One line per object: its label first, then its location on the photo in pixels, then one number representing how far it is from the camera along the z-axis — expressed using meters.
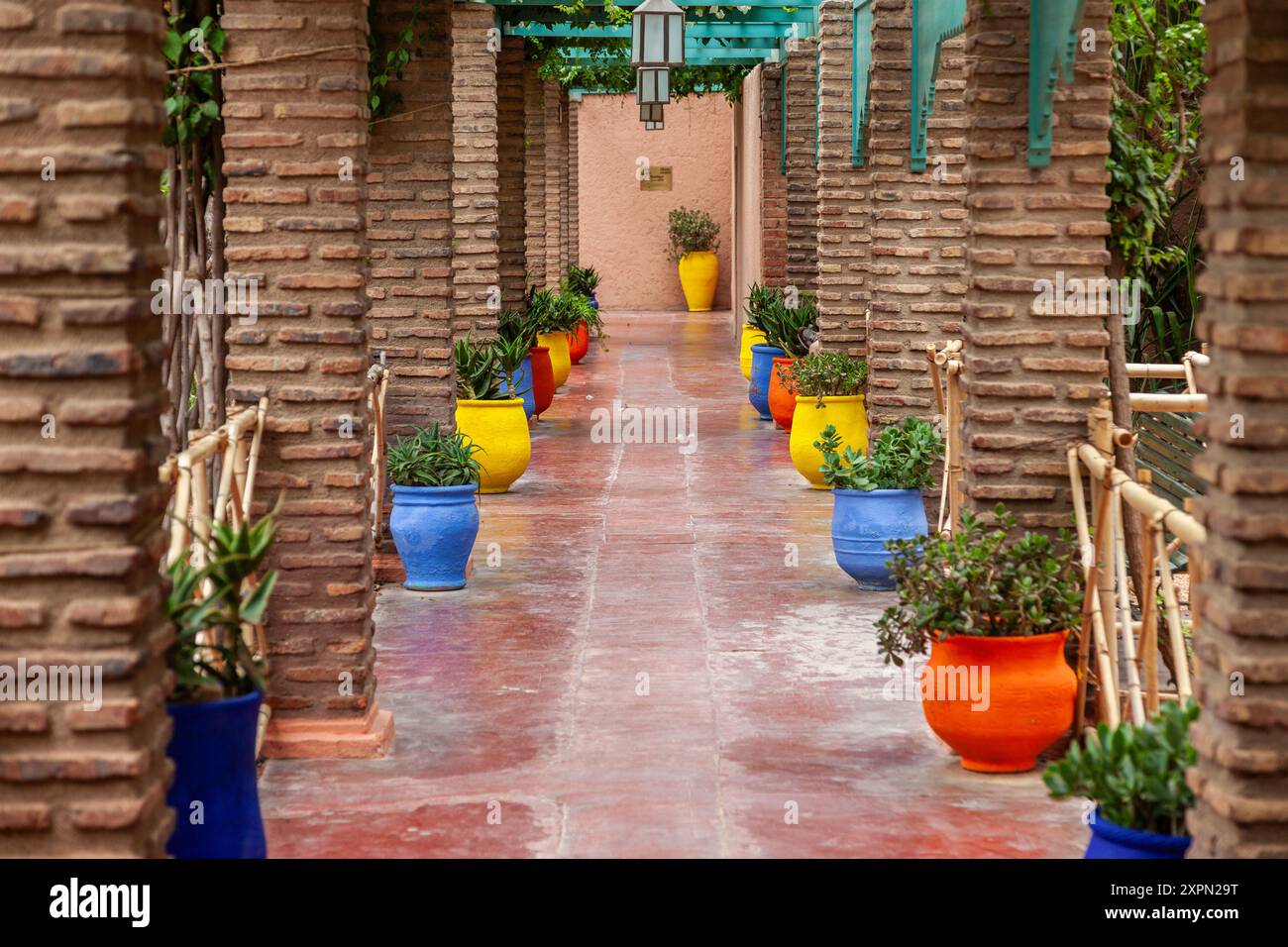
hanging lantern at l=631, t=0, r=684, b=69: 10.62
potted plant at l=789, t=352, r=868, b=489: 11.29
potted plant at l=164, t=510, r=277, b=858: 3.98
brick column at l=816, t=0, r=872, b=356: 12.05
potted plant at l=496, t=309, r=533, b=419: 11.79
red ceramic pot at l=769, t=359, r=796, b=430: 14.34
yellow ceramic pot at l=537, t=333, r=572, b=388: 17.27
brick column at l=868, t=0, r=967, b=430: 9.52
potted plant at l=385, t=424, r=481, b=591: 8.57
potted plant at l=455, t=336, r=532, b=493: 11.05
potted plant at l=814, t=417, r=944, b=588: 8.59
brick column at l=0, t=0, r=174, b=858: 3.53
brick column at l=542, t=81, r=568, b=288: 23.08
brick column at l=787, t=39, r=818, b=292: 15.96
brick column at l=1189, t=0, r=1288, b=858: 3.61
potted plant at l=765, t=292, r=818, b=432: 13.77
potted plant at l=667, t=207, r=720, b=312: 28.77
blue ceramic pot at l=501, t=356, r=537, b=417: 14.68
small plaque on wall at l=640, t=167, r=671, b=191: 29.00
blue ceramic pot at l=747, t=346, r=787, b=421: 15.22
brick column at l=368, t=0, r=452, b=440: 8.63
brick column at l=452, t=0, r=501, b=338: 12.40
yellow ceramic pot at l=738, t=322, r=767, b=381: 17.62
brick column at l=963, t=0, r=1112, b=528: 6.15
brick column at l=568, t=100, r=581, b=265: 26.05
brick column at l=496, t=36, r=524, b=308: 14.84
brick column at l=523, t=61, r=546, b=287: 20.39
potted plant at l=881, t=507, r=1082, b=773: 5.65
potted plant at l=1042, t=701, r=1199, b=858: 3.72
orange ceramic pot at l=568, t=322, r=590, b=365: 20.27
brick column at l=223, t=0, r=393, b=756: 6.02
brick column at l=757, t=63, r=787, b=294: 17.66
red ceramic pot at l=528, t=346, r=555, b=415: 15.39
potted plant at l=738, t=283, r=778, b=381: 16.22
